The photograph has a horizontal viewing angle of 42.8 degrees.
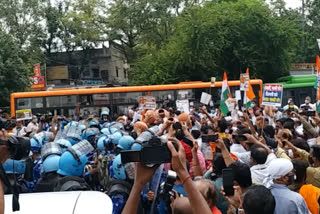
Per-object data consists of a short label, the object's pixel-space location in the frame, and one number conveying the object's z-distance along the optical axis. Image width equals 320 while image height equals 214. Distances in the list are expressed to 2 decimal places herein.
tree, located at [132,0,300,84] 27.72
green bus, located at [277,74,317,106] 20.45
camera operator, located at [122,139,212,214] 2.10
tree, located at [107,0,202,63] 34.06
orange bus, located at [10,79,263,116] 18.77
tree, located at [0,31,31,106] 26.89
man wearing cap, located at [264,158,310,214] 3.25
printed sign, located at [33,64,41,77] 35.72
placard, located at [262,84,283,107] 9.53
